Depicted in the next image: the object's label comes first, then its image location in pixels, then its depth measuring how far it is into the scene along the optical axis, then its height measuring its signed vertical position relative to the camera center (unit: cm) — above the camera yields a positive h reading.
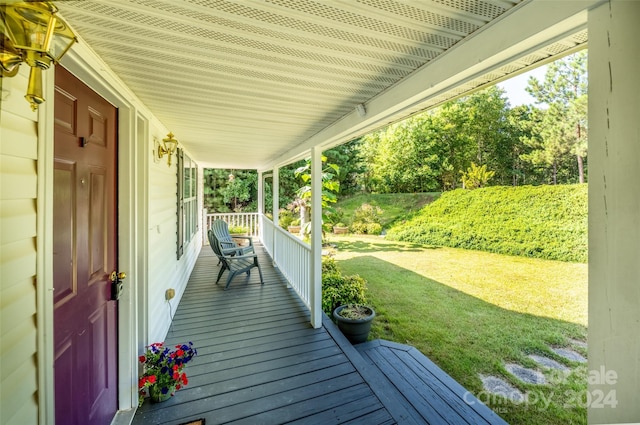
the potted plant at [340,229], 1252 -69
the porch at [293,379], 201 -149
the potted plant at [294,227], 1039 -49
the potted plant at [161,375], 208 -126
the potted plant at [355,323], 326 -137
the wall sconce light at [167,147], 277 +80
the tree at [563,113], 933 +374
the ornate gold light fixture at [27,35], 76 +55
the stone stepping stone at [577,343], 371 -190
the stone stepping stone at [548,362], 322 -190
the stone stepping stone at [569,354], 339 -190
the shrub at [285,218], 1088 -12
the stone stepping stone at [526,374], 295 -189
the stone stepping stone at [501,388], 270 -189
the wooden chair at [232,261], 459 -87
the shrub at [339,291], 392 -118
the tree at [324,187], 546 +59
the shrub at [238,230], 877 -48
